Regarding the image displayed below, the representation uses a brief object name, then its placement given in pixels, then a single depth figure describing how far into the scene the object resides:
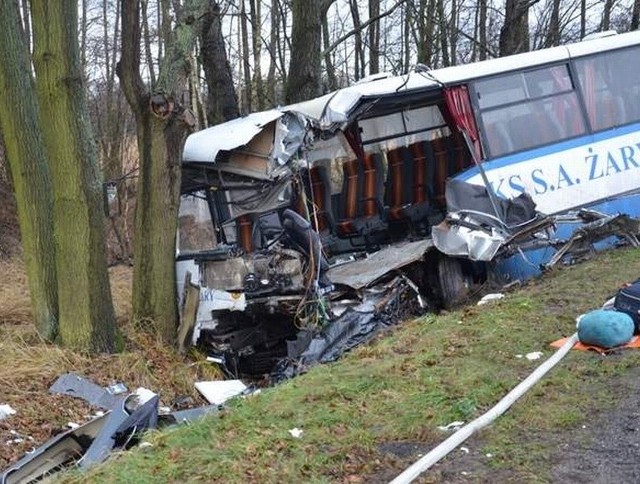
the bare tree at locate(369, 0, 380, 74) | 23.95
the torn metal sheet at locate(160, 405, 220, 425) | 5.57
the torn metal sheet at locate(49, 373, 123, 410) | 6.92
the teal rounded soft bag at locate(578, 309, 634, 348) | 4.86
